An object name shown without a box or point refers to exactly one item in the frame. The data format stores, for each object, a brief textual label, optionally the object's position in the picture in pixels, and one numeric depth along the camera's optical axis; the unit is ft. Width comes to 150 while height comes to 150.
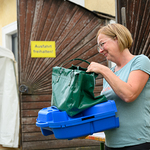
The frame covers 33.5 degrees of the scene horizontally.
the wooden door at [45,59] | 13.93
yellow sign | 14.15
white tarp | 13.85
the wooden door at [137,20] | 9.82
